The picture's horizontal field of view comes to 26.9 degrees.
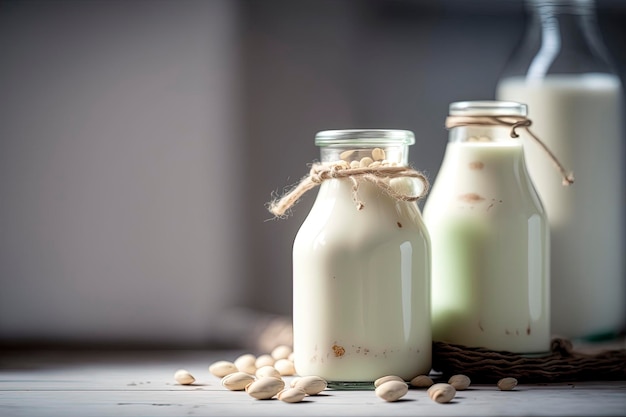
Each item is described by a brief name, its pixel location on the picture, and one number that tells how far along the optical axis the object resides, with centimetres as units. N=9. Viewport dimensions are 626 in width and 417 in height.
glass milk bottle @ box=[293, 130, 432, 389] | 68
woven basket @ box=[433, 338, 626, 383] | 72
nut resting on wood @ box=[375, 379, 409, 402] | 66
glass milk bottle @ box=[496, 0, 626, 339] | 87
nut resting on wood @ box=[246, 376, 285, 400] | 67
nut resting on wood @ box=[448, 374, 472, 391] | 70
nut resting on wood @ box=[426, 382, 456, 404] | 66
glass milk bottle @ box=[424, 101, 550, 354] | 73
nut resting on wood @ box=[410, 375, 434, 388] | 70
